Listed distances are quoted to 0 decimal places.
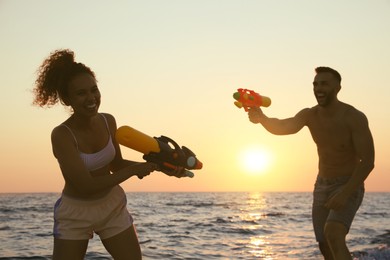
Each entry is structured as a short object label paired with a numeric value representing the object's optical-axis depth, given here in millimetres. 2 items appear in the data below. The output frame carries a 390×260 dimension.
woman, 3951
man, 5621
